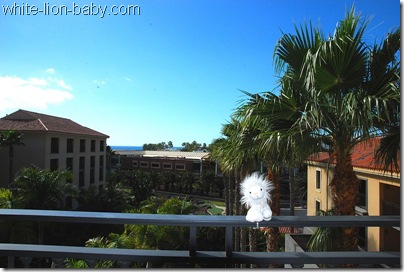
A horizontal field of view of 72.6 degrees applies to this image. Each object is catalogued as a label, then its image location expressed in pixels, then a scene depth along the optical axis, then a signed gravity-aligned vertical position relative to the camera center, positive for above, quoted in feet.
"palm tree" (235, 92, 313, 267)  8.09 +0.69
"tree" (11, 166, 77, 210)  44.29 -7.33
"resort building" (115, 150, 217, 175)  131.85 -8.51
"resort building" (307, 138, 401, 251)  26.30 -5.39
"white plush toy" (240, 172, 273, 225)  4.72 -0.91
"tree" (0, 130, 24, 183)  57.52 +0.89
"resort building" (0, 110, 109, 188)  63.93 -0.56
